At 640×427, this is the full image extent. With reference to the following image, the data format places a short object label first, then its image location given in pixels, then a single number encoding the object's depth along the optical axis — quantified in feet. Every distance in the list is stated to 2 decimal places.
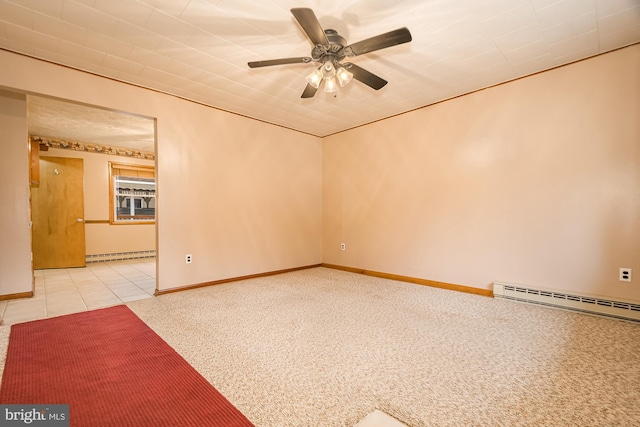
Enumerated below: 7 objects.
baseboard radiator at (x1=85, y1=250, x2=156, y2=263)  20.61
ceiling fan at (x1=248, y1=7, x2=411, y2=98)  6.18
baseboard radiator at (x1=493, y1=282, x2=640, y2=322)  8.87
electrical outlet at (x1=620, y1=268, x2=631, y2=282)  9.00
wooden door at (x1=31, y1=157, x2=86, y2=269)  18.02
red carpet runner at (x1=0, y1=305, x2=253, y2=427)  4.75
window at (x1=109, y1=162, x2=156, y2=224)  21.67
